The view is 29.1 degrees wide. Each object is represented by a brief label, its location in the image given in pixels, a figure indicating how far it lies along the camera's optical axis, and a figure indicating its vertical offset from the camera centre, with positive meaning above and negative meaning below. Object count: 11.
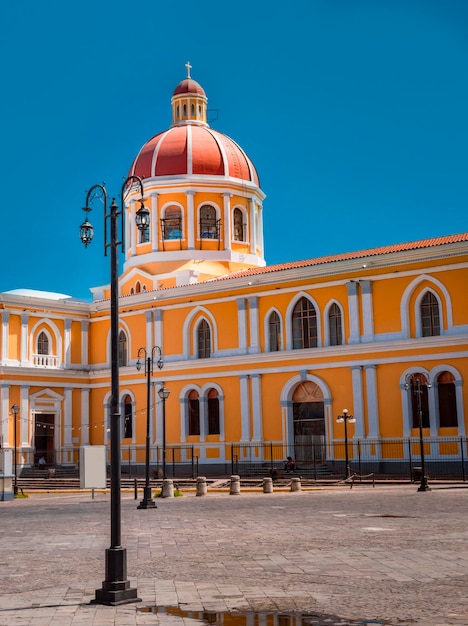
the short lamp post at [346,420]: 36.22 +0.72
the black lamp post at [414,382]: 37.91 +2.26
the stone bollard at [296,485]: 32.31 -1.64
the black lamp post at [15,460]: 35.68 -0.73
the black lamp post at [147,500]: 25.50 -1.64
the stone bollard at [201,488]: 31.92 -1.64
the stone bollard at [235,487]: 32.44 -1.66
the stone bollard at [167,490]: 31.52 -1.66
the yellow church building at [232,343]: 38.75 +4.74
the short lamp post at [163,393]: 34.41 +1.86
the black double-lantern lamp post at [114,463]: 10.01 -0.24
